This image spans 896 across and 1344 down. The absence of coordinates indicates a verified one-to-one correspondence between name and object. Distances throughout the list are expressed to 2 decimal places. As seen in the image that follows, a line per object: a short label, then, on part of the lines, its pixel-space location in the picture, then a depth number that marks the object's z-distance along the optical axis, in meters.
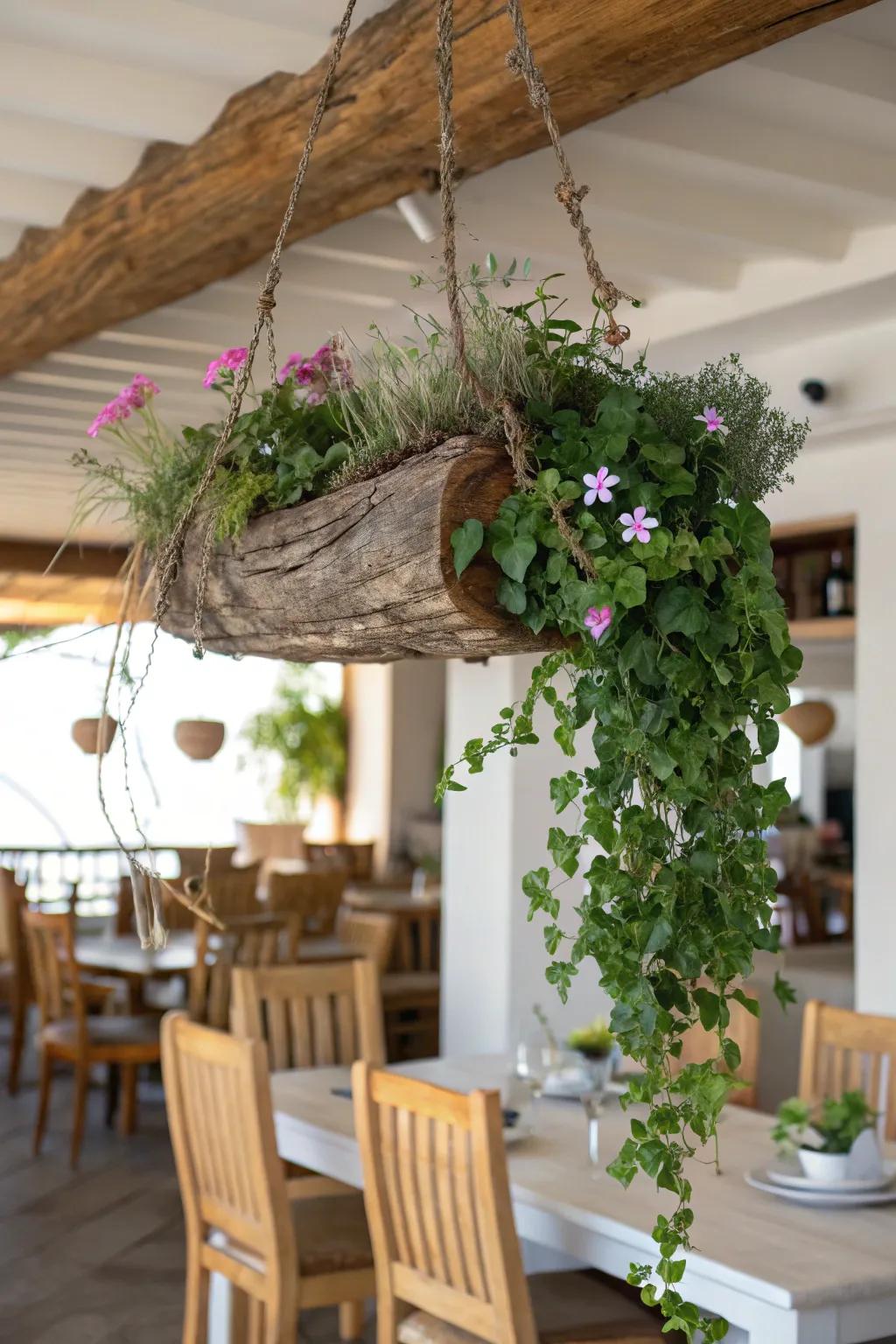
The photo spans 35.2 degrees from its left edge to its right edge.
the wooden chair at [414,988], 6.58
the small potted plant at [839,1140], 2.72
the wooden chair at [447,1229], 2.45
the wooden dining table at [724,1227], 2.23
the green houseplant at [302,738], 11.90
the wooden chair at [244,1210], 2.99
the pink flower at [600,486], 1.33
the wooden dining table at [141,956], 6.25
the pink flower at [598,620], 1.30
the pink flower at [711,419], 1.40
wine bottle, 5.62
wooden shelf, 5.57
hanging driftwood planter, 1.35
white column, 5.52
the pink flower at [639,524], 1.30
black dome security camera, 4.10
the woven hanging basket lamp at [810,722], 5.92
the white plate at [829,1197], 2.63
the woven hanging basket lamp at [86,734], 4.31
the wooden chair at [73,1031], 5.81
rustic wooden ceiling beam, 1.96
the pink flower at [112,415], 2.06
